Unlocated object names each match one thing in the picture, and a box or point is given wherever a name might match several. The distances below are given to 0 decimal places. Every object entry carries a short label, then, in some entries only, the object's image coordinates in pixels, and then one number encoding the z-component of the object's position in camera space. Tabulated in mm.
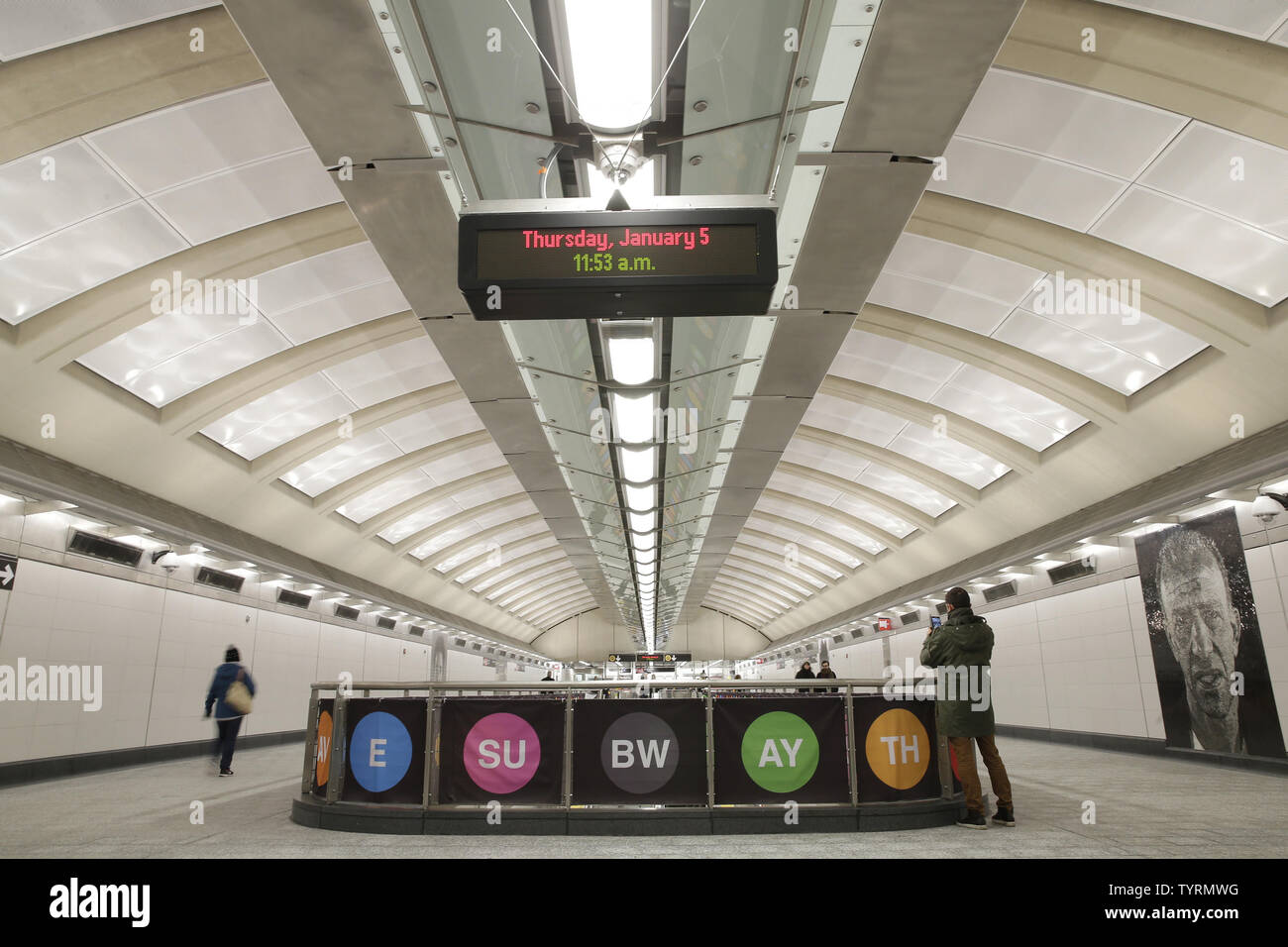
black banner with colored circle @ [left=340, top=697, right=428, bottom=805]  6445
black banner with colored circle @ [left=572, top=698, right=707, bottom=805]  6320
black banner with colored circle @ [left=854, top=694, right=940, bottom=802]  6449
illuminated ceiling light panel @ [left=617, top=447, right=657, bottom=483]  10786
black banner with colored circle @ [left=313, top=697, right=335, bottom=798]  6754
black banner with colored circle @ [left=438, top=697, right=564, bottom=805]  6332
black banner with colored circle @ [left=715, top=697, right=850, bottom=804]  6332
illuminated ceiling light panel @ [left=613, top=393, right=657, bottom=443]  8922
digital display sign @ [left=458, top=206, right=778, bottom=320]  3920
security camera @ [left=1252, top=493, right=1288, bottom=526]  8953
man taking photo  6180
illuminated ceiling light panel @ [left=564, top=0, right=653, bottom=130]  4180
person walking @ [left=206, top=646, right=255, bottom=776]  10141
